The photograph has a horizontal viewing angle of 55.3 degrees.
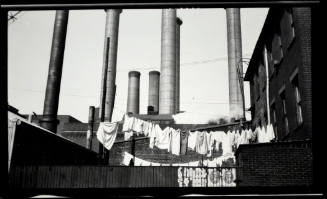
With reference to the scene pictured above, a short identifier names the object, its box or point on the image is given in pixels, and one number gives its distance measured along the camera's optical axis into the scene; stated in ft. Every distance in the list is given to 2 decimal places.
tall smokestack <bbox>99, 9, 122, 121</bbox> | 127.95
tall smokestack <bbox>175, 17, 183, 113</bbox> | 138.82
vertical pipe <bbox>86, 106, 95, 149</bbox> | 75.82
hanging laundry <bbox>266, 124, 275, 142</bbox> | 55.83
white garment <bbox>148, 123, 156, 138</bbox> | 66.51
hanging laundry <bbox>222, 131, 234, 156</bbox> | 64.28
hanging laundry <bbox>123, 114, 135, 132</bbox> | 66.80
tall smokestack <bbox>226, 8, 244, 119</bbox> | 119.24
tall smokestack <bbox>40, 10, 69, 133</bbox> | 66.08
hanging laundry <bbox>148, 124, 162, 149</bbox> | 66.58
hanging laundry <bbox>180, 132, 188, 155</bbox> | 65.21
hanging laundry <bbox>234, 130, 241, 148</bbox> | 64.72
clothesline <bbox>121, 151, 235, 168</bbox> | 74.92
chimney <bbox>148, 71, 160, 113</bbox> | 144.36
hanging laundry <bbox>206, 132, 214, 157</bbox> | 65.44
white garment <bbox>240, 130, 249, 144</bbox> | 63.67
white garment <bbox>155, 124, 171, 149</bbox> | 66.03
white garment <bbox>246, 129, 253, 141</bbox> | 63.37
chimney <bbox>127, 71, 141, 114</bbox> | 143.74
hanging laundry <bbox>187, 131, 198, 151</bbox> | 65.47
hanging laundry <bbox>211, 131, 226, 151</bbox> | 65.31
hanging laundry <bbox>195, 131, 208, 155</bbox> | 65.72
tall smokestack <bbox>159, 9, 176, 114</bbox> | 126.82
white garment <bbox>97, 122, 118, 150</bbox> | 64.59
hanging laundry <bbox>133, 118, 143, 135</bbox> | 66.23
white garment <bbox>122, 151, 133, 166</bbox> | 74.84
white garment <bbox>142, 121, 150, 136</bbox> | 66.33
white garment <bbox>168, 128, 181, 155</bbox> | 65.51
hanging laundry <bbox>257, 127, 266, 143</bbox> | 56.70
